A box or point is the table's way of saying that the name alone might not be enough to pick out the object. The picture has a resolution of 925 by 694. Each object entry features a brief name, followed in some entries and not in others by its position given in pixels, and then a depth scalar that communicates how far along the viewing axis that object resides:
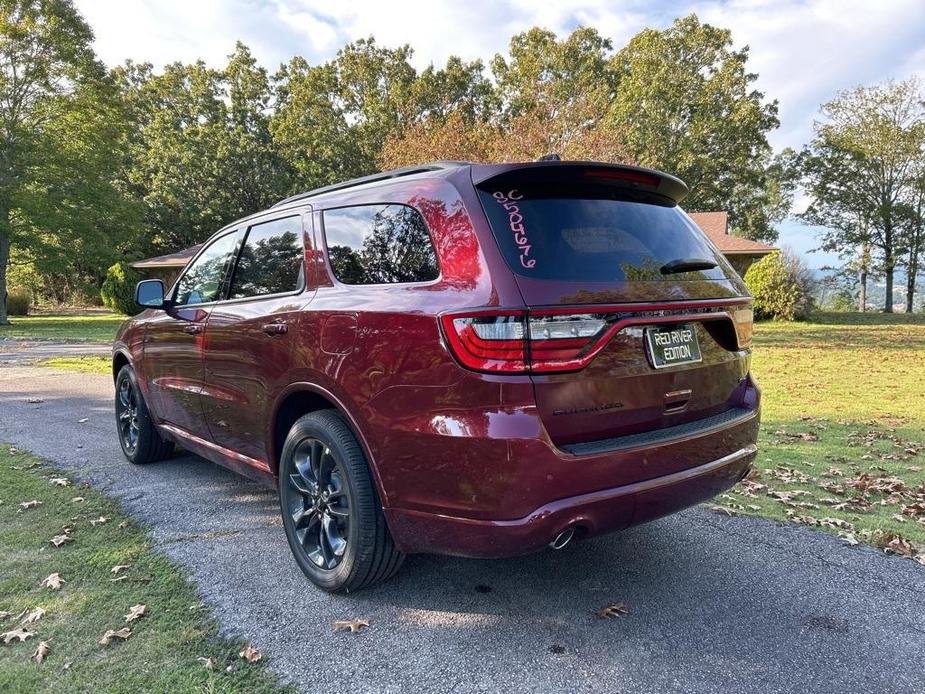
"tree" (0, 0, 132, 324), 23.89
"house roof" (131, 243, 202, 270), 29.22
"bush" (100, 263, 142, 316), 27.41
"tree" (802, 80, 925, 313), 33.75
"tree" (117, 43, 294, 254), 36.28
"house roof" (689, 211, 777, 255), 24.73
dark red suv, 2.15
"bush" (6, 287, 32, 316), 29.92
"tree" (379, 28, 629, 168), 17.19
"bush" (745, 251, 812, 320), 22.69
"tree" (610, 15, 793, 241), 33.38
